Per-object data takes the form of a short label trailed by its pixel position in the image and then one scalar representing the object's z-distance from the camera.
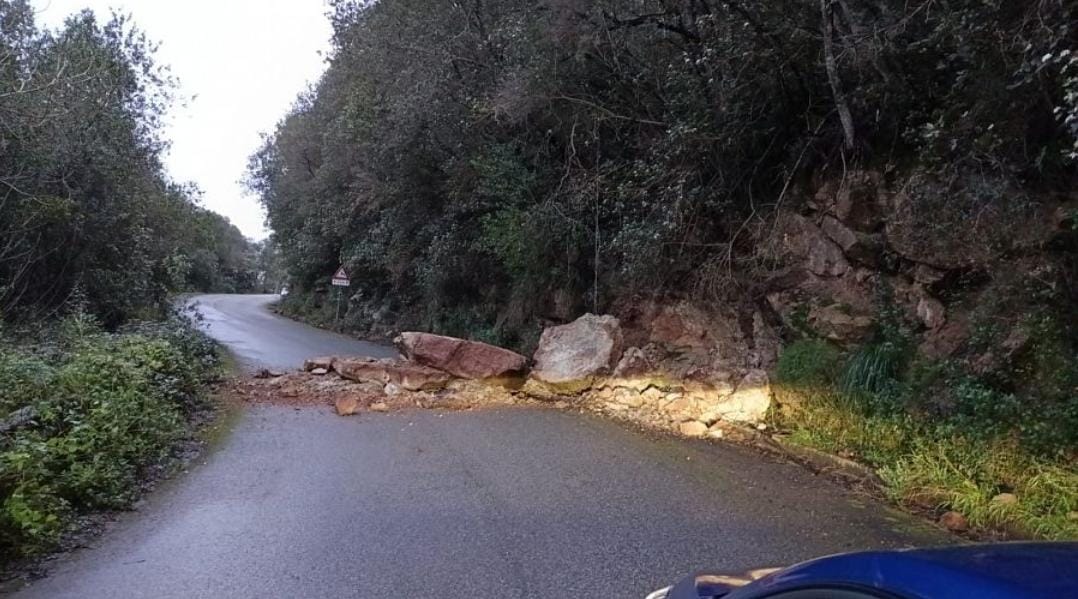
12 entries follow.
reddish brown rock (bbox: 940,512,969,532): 5.97
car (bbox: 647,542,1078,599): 1.55
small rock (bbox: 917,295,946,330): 8.20
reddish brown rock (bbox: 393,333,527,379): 12.49
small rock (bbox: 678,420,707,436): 9.41
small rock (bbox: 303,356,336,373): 13.73
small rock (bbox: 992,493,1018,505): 5.96
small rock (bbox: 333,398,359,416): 10.95
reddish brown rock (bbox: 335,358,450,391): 12.38
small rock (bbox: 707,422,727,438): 9.23
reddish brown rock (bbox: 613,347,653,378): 11.23
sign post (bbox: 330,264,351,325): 26.88
